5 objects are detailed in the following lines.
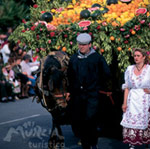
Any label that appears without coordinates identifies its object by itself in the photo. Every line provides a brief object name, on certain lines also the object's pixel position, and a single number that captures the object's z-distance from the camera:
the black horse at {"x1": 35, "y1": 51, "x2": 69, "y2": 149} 10.61
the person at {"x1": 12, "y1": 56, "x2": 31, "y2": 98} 25.17
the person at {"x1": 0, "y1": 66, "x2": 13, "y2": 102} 23.77
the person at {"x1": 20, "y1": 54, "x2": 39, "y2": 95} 26.44
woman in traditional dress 10.73
